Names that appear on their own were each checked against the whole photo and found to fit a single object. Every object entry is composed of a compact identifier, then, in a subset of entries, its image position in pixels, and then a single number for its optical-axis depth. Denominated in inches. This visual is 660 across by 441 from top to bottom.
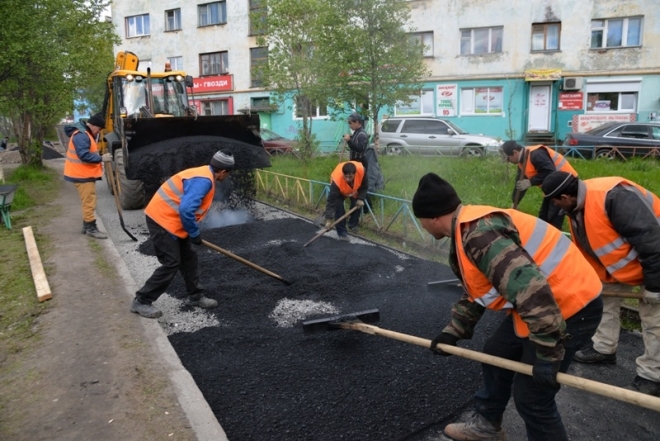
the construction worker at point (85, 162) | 265.9
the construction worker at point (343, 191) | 260.1
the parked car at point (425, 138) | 566.3
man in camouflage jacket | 78.6
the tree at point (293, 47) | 591.5
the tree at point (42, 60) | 405.7
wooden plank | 184.2
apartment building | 711.1
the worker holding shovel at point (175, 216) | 161.6
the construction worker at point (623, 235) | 110.0
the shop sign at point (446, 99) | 781.3
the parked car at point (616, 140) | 477.1
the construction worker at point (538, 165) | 176.7
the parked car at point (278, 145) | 676.7
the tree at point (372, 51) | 494.0
